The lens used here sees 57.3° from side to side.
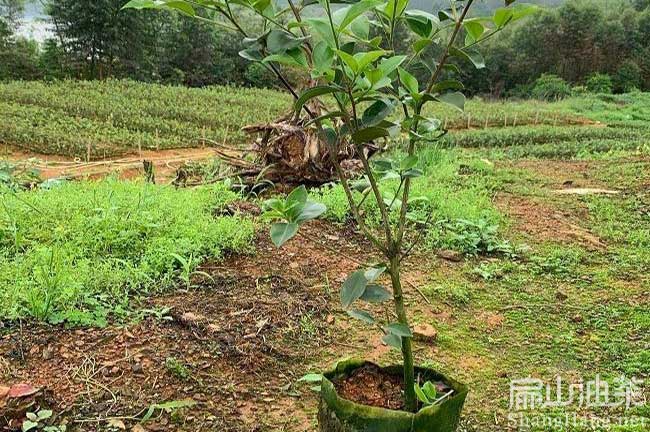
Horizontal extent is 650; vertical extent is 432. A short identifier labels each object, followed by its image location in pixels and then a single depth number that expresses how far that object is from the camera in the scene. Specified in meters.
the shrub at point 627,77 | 31.73
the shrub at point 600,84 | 30.38
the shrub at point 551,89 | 29.59
